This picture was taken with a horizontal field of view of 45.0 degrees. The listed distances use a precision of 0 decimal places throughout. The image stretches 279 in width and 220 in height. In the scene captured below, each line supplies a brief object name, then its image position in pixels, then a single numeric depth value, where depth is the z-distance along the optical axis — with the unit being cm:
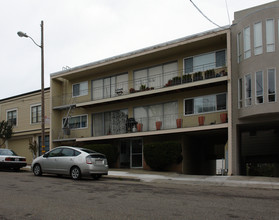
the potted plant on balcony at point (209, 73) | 2015
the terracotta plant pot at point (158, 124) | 2175
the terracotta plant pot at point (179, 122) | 2106
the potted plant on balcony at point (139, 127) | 2280
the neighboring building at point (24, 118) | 2970
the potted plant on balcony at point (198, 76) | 2061
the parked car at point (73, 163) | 1523
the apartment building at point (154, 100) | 2050
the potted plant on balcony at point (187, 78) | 2098
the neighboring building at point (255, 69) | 1748
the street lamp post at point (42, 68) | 2033
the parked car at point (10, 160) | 1953
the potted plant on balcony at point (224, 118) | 1936
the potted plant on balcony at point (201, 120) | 2016
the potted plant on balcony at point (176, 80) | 2138
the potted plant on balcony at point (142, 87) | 2305
